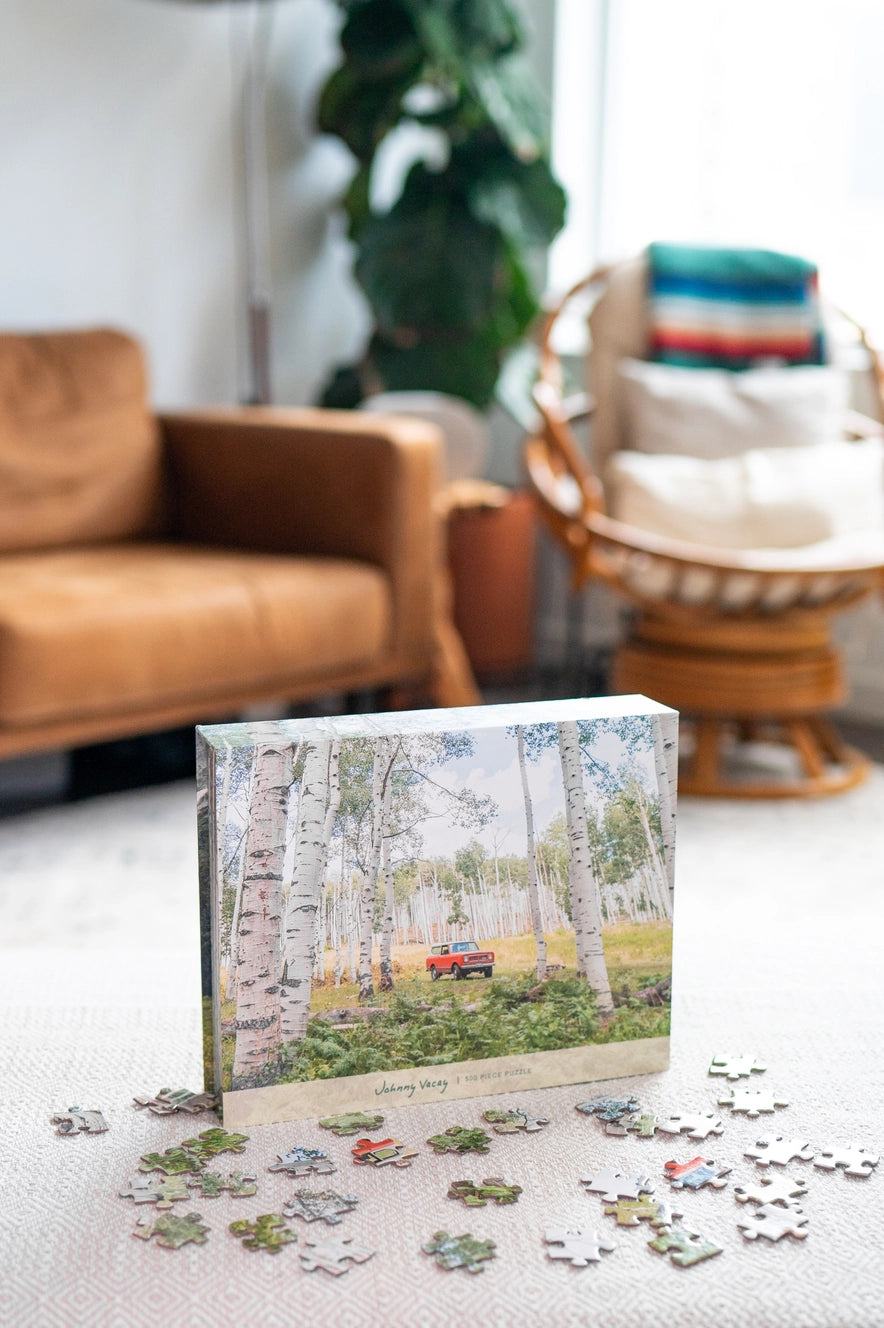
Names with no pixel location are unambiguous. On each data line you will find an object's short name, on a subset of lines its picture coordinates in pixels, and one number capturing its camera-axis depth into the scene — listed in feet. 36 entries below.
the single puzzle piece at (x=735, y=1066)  3.92
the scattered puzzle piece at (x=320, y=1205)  3.24
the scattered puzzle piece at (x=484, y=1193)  3.33
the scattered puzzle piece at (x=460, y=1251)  3.10
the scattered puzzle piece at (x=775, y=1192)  3.34
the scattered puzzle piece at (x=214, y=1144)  3.47
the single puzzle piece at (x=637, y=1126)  3.60
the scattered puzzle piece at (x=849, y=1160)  3.46
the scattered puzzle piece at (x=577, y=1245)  3.12
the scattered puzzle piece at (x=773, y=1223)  3.21
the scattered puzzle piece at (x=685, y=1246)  3.12
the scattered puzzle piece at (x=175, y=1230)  3.15
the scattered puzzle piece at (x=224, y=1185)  3.30
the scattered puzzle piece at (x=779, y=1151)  3.49
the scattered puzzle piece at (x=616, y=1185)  3.34
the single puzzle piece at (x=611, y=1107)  3.67
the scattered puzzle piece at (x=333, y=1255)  3.07
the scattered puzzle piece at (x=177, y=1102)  3.69
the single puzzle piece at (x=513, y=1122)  3.61
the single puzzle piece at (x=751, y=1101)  3.73
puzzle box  3.46
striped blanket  10.50
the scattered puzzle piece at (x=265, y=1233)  3.14
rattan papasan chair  9.00
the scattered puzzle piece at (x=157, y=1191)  3.30
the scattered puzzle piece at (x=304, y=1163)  3.39
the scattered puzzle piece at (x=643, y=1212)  3.25
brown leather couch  8.12
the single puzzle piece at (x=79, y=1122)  3.63
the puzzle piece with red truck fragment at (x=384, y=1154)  3.46
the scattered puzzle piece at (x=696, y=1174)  3.39
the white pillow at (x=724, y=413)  10.14
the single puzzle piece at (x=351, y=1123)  3.58
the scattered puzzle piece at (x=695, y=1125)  3.60
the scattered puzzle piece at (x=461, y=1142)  3.52
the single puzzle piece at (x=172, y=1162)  3.41
